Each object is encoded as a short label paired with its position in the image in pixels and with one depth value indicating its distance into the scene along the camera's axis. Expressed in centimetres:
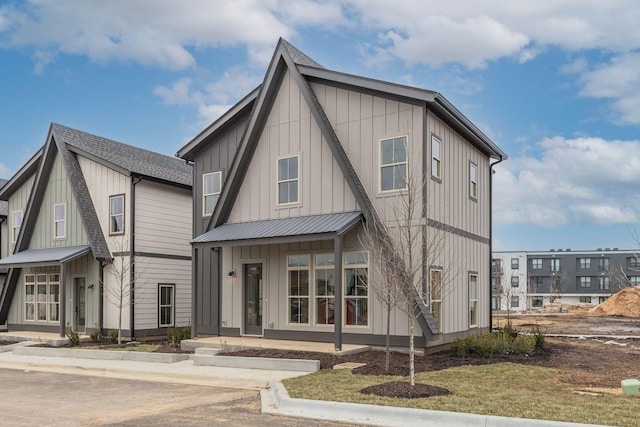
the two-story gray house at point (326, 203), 1620
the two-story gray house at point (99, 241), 2269
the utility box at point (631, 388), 1004
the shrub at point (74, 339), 2059
